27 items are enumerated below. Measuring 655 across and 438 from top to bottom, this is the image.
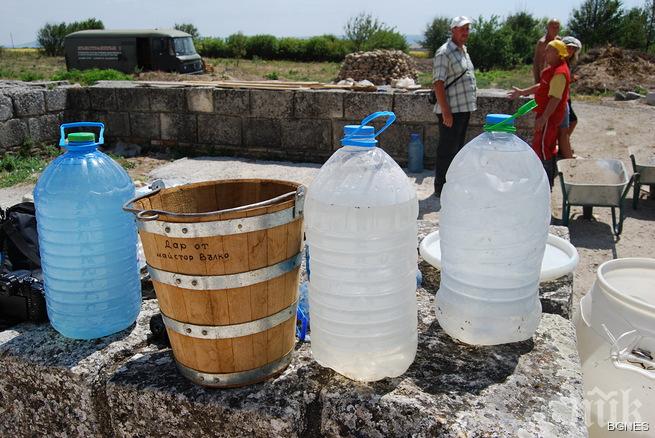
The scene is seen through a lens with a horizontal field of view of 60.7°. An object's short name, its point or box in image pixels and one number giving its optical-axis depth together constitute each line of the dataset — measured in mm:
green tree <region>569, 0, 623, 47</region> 34938
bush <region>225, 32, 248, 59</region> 41969
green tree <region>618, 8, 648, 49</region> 32438
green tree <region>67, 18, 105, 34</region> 45259
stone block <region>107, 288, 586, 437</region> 1525
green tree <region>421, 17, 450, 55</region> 47925
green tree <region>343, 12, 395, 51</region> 40188
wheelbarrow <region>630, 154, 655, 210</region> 6898
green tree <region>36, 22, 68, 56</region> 42469
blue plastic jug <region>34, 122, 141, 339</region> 1831
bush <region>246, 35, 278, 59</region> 42469
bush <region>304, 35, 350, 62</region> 40941
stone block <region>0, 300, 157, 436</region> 1817
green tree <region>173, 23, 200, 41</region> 49412
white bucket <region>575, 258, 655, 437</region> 1795
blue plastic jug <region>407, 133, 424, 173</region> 7664
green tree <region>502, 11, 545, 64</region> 37875
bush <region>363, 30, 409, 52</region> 38969
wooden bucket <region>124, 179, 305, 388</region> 1482
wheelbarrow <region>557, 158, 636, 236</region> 5945
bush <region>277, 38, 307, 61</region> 42125
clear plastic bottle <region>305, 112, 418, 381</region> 1610
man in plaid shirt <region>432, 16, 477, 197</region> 6062
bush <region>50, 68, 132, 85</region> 9951
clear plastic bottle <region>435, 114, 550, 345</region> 1795
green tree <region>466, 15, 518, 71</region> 35469
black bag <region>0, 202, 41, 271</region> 2453
